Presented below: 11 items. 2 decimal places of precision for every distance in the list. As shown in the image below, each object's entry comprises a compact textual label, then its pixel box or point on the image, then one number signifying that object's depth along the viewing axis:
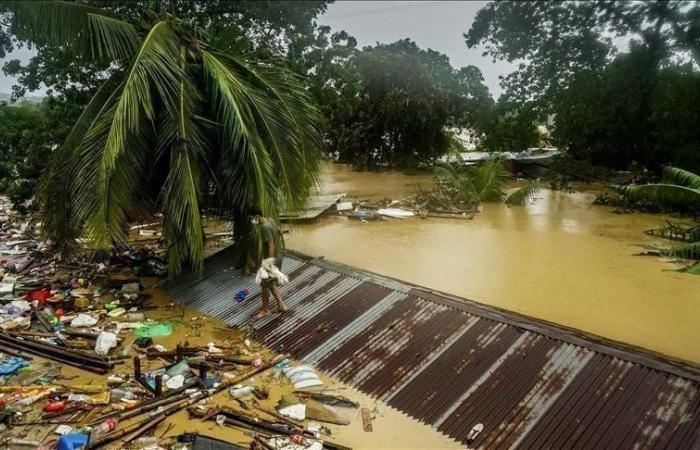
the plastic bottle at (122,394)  4.62
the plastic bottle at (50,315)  6.30
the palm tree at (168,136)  5.71
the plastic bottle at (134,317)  6.45
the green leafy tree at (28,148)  9.98
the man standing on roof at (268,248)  6.11
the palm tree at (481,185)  13.50
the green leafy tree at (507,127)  18.81
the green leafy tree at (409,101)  20.31
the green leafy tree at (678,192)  4.93
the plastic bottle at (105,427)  4.05
